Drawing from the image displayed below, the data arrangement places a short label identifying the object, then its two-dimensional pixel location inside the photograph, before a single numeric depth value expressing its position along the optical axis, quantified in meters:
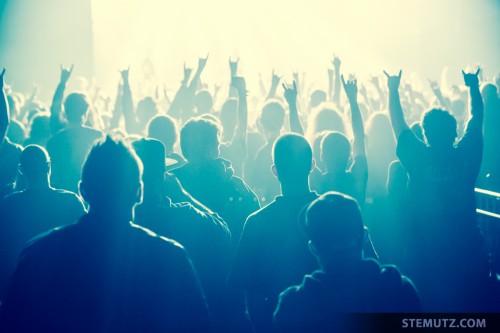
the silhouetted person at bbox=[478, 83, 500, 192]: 4.80
